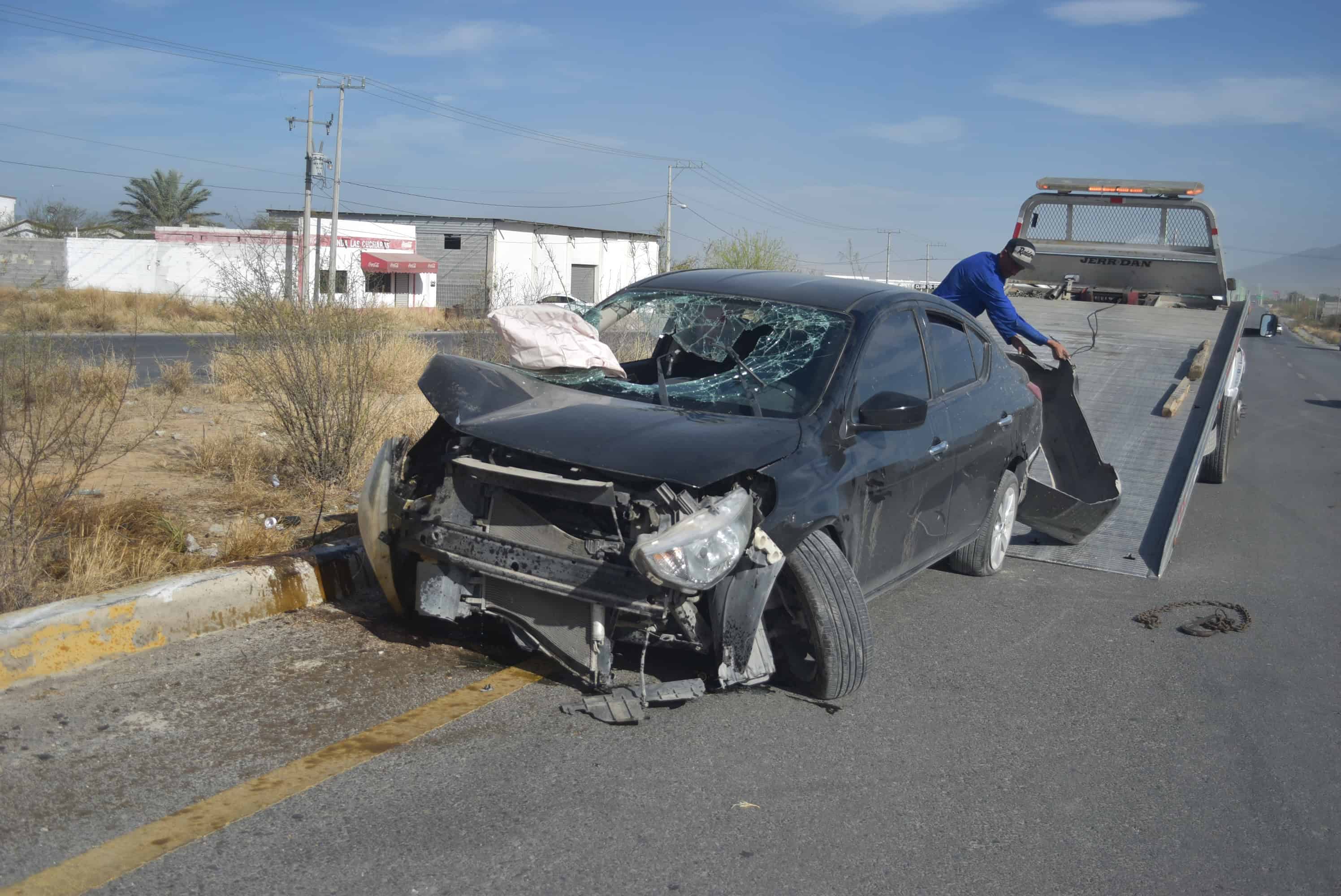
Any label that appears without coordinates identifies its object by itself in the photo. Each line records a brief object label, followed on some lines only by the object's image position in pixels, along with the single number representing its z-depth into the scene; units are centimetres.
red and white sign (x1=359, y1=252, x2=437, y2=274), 5388
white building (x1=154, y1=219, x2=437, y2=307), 5044
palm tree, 7100
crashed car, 394
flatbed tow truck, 761
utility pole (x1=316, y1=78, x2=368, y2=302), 4500
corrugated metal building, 5950
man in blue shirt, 786
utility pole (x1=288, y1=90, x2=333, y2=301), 4331
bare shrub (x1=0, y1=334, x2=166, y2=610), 469
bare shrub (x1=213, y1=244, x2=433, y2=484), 745
